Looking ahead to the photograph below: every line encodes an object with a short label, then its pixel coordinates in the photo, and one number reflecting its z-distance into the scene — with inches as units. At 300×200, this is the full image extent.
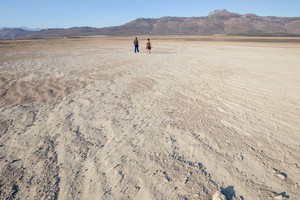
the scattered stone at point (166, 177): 129.6
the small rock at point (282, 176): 128.7
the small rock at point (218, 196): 112.9
